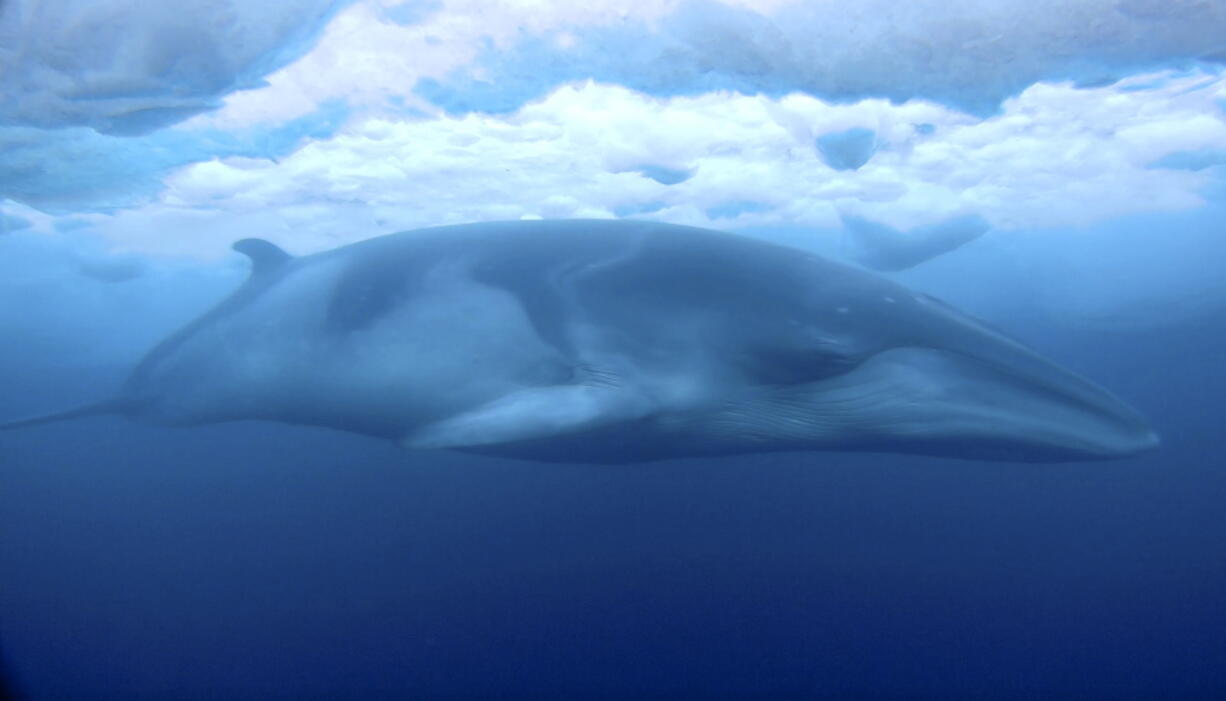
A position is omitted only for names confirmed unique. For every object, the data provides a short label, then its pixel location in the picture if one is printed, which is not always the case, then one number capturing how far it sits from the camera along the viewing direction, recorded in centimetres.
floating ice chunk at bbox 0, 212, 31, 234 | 1611
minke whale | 470
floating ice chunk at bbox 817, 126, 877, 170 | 1175
